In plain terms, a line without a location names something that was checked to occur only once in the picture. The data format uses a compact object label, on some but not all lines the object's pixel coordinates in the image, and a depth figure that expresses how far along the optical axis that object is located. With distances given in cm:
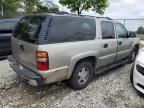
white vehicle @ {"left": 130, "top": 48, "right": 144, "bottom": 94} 354
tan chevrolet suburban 309
